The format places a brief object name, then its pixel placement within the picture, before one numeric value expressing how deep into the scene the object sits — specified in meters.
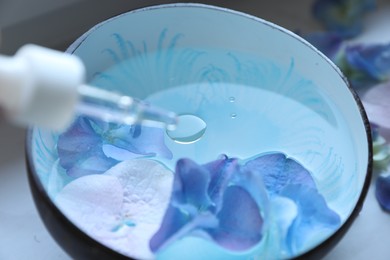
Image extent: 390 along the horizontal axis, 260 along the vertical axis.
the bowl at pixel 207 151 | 0.34
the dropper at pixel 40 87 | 0.28
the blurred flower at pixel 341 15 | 0.45
